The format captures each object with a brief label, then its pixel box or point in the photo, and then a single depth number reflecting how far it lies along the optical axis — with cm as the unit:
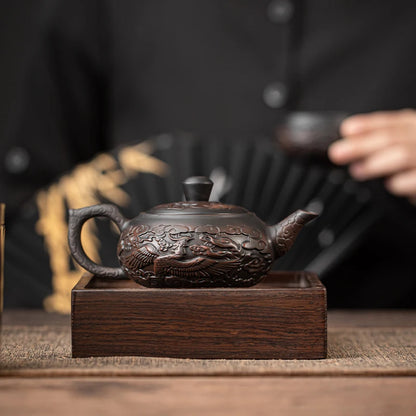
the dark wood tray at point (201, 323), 76
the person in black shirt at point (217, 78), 113
